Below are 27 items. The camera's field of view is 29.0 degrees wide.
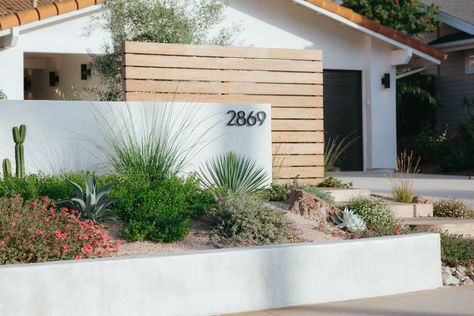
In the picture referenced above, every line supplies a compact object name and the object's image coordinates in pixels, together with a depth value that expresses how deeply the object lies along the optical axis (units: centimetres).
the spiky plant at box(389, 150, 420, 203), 1230
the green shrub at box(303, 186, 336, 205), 1107
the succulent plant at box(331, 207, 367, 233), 994
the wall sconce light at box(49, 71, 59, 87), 2230
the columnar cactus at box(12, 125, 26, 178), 1052
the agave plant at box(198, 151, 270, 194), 1106
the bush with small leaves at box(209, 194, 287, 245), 895
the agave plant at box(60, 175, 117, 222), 892
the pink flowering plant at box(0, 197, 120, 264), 761
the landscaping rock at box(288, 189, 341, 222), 1027
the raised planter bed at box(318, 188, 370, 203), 1229
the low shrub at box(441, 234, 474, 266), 957
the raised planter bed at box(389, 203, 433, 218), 1165
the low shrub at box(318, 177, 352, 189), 1358
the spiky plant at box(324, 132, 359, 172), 1967
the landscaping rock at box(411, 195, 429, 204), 1223
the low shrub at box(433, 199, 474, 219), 1181
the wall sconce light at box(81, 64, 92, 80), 1944
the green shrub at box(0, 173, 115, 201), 941
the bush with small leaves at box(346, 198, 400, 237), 978
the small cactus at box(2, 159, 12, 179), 1028
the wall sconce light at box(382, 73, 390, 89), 2052
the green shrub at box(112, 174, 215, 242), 880
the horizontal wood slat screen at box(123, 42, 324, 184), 1284
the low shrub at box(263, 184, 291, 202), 1123
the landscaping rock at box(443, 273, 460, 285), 923
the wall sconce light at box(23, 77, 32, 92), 2467
